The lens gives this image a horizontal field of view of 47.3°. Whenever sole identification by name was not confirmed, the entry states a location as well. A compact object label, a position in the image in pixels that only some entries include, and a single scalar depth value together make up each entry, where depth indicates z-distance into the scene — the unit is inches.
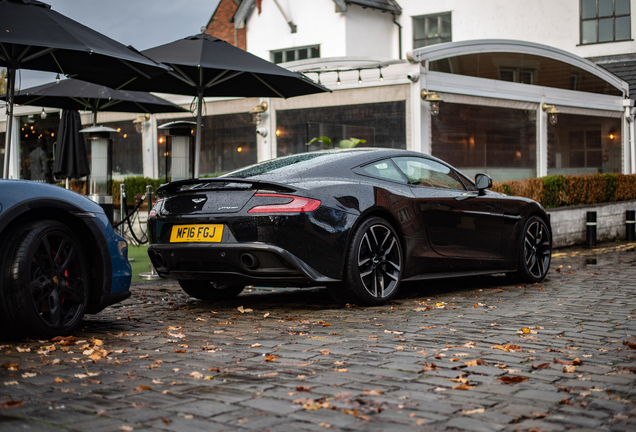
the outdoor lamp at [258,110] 673.6
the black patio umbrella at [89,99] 523.8
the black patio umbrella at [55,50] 282.3
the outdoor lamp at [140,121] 759.6
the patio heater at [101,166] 404.2
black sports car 224.8
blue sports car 176.9
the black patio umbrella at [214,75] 362.3
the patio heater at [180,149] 398.3
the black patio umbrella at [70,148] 511.8
